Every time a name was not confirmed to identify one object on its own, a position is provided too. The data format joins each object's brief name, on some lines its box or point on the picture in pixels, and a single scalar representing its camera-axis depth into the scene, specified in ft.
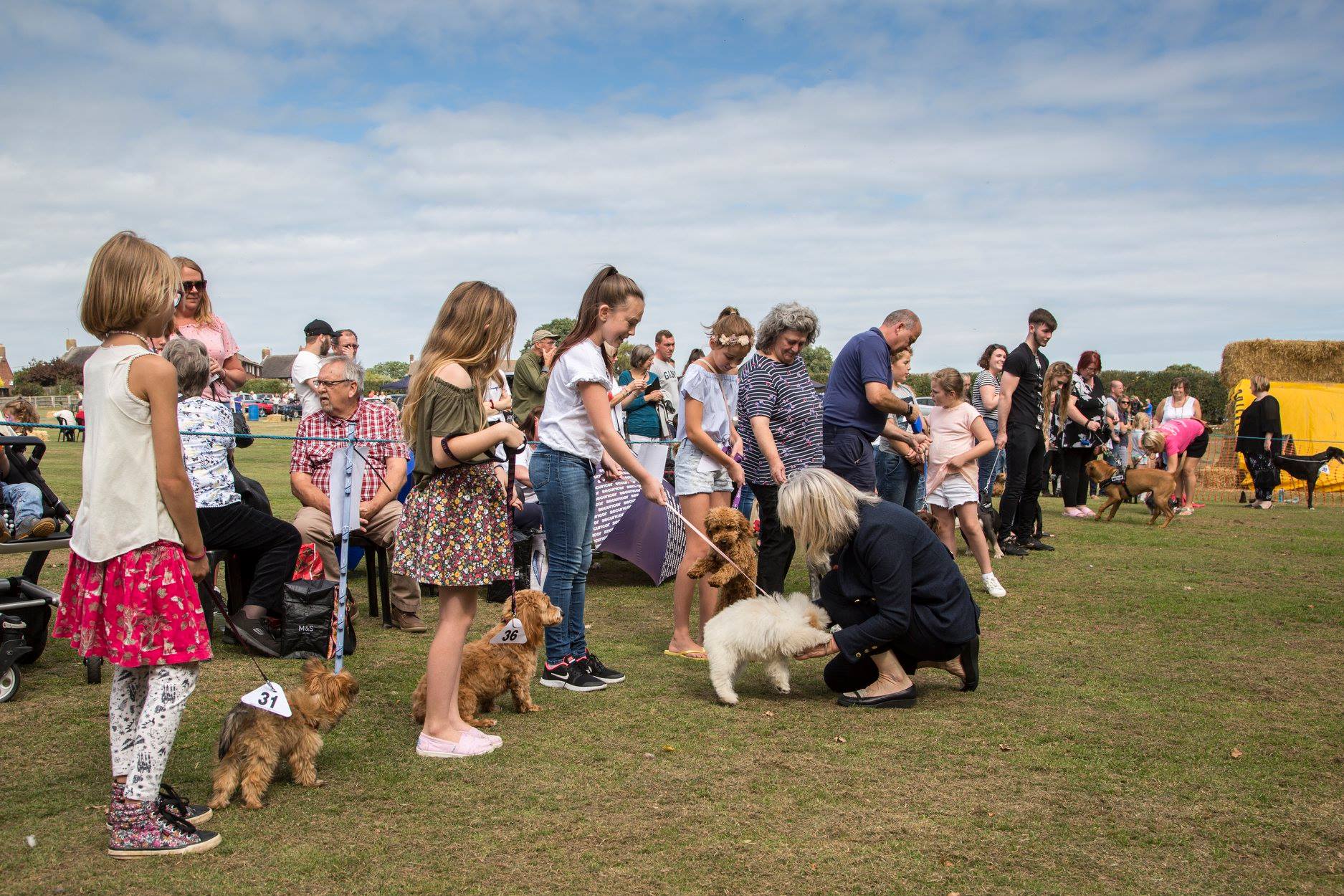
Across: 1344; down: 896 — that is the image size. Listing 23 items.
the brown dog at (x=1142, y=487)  41.89
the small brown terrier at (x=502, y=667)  14.69
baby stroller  15.65
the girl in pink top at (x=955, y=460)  25.25
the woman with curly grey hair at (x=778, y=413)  19.02
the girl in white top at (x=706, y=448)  18.56
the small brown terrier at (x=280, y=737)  11.52
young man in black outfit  32.45
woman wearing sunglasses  20.18
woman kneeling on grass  14.92
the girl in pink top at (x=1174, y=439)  48.70
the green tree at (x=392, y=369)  254.47
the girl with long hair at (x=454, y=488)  12.67
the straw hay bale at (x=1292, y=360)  81.00
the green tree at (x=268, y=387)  212.43
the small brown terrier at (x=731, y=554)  16.98
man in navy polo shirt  19.63
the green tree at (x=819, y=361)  135.54
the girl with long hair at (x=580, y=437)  15.39
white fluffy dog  15.40
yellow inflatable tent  64.39
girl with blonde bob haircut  9.77
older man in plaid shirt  21.03
